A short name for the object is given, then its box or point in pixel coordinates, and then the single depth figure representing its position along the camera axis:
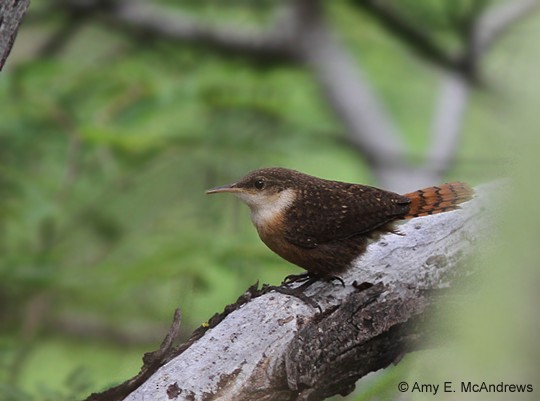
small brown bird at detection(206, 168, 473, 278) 5.72
